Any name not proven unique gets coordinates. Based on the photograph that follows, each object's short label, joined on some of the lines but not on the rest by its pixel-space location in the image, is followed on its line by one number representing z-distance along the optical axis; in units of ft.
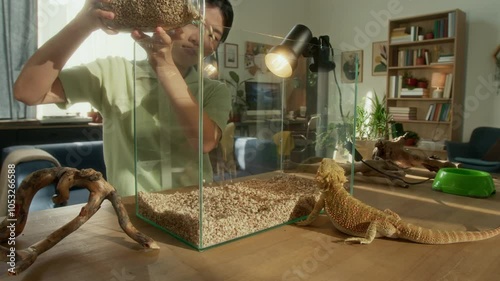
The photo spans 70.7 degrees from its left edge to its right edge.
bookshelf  12.65
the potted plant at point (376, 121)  13.59
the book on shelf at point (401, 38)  13.47
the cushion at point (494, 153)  10.78
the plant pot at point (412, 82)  13.75
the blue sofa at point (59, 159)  5.93
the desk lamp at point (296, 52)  2.79
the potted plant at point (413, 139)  13.52
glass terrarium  2.11
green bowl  3.49
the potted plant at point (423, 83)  13.56
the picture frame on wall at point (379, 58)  14.96
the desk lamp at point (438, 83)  13.00
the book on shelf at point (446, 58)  12.51
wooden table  1.78
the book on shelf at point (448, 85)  12.73
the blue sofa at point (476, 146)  11.54
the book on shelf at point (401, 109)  13.88
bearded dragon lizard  2.25
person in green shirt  2.08
